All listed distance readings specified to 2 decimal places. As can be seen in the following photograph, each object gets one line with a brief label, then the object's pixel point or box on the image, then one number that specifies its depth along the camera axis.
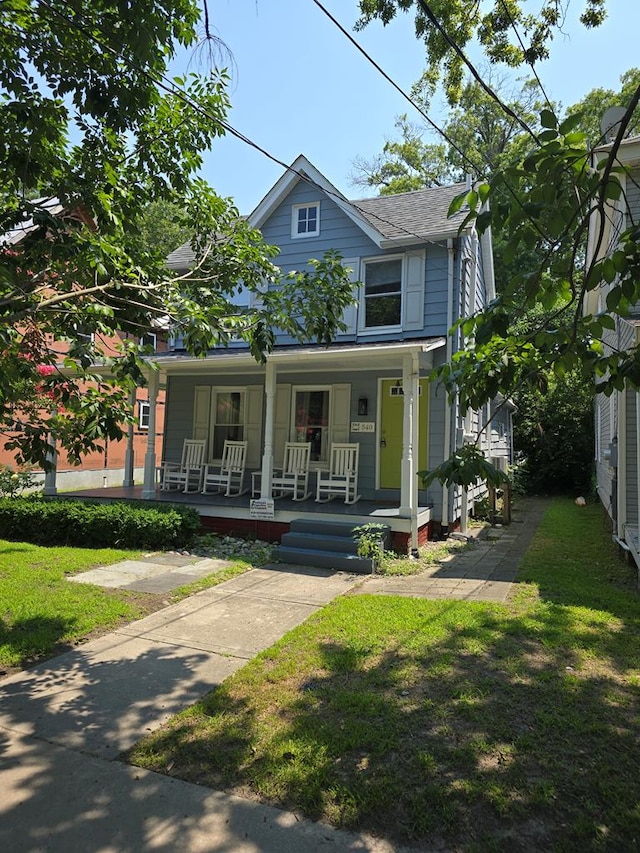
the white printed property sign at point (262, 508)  9.34
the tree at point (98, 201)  4.26
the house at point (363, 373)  9.42
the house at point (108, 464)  15.05
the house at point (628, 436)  7.32
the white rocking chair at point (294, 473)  10.54
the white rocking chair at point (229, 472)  11.25
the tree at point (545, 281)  2.35
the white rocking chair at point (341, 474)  10.23
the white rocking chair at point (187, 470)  11.80
